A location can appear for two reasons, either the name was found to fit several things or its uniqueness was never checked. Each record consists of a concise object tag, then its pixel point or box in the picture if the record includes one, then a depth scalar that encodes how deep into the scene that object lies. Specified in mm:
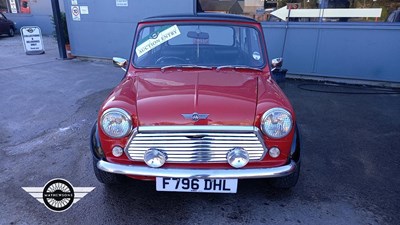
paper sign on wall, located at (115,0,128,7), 8773
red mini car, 2250
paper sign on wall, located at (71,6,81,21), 9648
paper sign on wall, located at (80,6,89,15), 9461
